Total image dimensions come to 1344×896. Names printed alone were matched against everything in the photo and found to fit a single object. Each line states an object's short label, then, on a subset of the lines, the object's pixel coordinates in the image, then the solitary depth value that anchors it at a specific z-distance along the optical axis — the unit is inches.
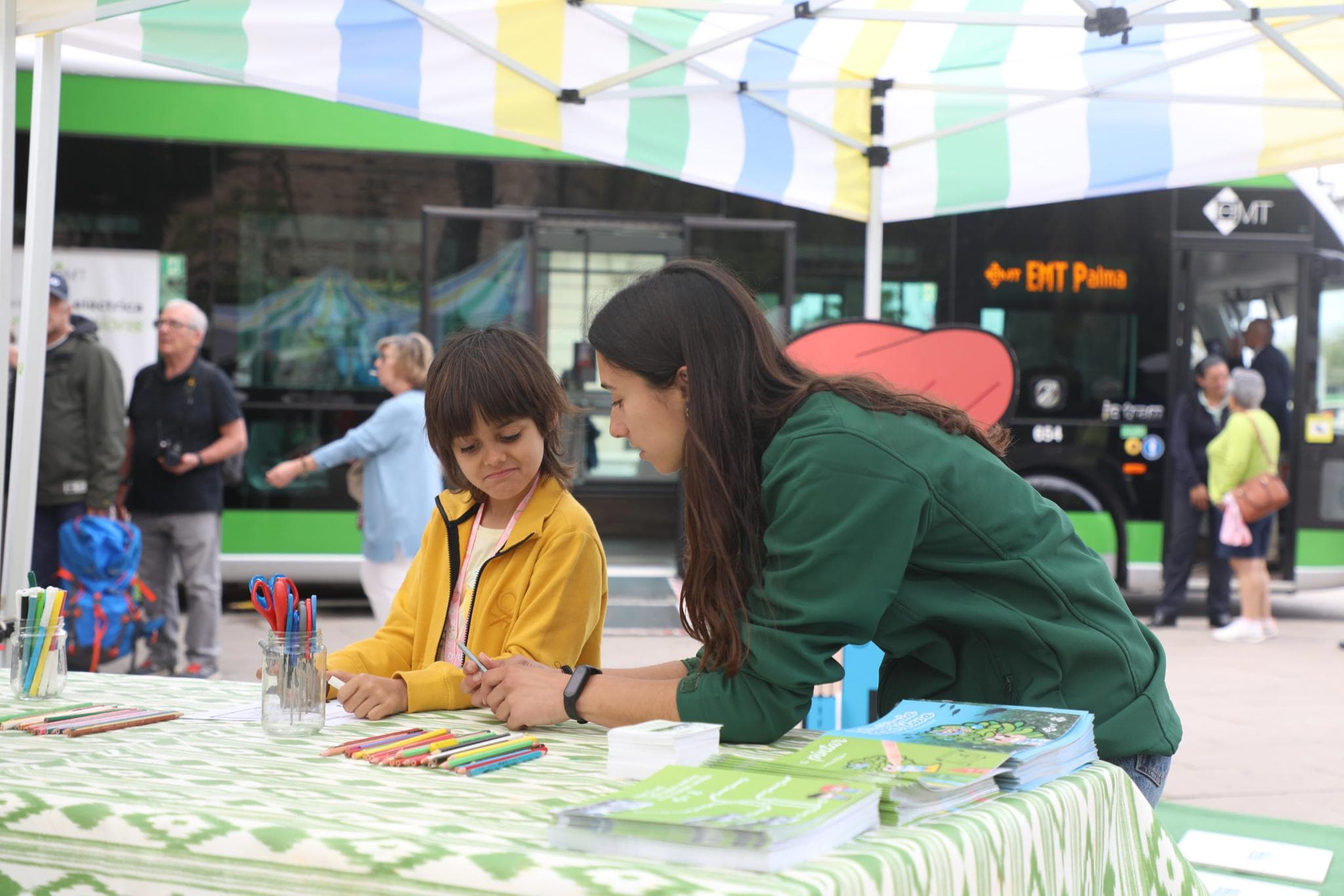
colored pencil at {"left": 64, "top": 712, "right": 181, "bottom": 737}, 71.1
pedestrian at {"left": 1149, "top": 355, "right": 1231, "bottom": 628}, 326.0
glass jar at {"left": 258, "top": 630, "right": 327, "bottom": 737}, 72.0
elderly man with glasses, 235.6
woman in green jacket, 64.7
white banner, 293.7
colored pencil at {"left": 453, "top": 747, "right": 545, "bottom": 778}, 62.7
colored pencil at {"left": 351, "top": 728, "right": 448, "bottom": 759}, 66.1
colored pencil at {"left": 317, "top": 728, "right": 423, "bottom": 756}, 66.8
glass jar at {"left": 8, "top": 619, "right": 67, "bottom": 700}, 81.6
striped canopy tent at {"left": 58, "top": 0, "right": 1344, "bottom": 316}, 153.5
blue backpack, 213.8
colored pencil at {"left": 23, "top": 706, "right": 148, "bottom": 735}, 70.9
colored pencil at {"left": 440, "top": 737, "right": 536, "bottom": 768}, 63.5
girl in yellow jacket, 89.1
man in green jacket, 221.1
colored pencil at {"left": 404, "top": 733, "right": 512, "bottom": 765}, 63.8
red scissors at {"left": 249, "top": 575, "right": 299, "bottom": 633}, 72.6
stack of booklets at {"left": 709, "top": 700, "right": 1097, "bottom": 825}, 53.0
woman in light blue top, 218.2
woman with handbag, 314.5
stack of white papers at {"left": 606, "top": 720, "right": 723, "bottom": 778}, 59.9
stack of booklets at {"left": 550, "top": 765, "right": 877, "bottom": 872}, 43.9
